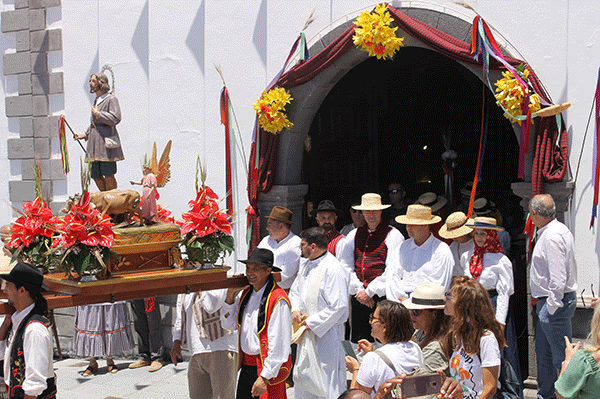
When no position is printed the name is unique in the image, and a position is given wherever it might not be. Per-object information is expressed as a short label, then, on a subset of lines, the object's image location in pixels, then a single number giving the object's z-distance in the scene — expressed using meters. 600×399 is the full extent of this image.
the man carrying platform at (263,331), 4.88
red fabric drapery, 6.36
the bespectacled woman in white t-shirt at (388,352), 3.68
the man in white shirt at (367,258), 6.79
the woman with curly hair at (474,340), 3.92
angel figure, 5.10
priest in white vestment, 5.80
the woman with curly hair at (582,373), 3.31
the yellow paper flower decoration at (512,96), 6.36
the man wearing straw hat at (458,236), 6.78
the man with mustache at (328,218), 7.69
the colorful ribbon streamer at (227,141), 8.42
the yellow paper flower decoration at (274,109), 7.91
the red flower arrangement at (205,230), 4.78
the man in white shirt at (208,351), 5.57
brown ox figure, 4.87
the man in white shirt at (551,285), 5.94
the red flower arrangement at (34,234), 4.44
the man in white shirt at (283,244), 7.14
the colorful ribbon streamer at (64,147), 7.21
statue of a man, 5.90
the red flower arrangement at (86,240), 4.21
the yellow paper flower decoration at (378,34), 7.10
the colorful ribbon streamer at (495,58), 6.39
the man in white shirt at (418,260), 6.32
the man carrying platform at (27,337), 4.12
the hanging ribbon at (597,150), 6.19
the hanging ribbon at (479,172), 6.68
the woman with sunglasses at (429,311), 4.44
